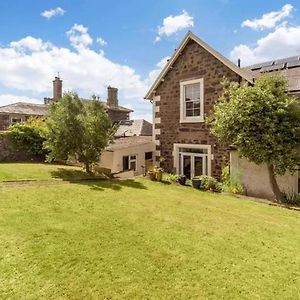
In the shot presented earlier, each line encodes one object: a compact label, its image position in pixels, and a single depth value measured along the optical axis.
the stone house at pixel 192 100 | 17.17
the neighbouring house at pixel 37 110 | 37.66
